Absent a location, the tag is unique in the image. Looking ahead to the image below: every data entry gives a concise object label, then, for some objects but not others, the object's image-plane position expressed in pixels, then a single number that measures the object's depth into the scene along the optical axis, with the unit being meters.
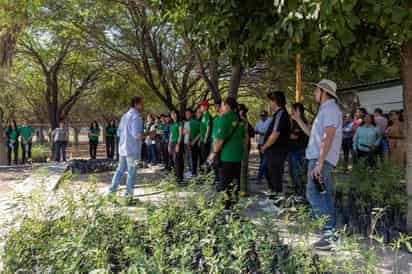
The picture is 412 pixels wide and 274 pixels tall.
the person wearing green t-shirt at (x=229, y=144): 5.28
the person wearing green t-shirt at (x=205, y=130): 7.73
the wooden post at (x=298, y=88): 6.29
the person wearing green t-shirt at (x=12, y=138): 13.92
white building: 12.30
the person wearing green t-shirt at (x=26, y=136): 14.18
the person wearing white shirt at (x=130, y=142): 6.07
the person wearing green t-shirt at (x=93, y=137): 15.66
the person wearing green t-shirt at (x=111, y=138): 15.59
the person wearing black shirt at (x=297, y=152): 6.53
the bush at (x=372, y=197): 4.48
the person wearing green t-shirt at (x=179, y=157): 8.05
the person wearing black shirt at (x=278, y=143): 5.32
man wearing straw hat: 3.86
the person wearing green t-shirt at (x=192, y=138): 8.80
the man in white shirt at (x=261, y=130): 8.35
